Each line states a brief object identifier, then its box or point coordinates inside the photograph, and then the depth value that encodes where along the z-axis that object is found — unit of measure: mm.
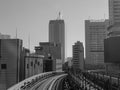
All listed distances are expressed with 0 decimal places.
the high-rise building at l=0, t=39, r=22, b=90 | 81250
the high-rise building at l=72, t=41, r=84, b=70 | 187500
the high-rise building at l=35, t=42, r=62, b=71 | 157512
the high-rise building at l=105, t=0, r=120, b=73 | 115625
